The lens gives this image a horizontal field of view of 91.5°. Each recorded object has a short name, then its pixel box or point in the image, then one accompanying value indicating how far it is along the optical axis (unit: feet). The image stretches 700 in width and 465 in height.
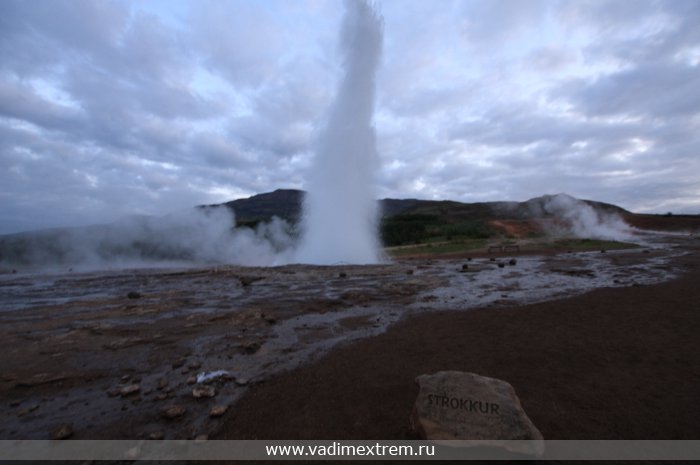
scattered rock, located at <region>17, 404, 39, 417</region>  13.74
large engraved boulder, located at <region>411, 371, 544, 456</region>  9.96
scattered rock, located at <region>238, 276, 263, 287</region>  49.15
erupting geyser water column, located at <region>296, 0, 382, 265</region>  79.17
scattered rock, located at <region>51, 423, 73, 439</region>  11.99
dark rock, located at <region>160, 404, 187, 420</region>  13.05
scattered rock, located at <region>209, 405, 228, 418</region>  13.16
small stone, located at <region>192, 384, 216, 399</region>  14.66
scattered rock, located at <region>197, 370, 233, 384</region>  16.33
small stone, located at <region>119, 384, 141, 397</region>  15.21
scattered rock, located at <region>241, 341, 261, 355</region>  20.62
